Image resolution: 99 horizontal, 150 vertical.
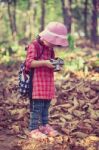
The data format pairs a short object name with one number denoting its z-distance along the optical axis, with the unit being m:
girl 3.34
